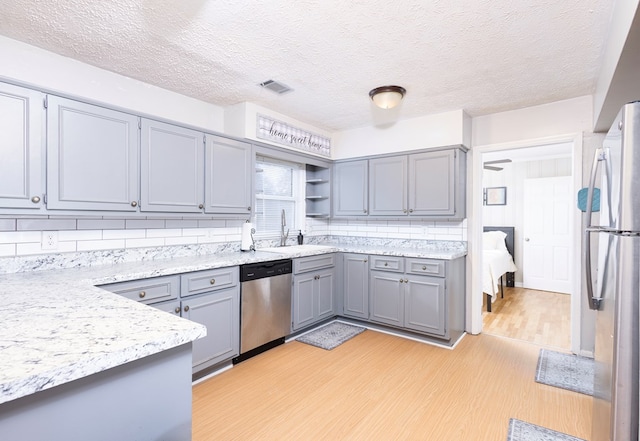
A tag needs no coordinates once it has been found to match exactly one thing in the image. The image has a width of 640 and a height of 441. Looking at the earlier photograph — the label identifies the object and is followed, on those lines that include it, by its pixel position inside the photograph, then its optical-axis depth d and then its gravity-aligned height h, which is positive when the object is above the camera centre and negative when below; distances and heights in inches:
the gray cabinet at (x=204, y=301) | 88.2 -24.8
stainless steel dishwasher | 113.7 -32.0
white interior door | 214.7 -9.9
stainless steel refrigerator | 47.1 -8.2
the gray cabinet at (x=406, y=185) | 136.7 +14.9
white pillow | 228.5 -14.5
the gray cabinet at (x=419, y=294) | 127.8 -30.6
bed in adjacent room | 175.5 -22.5
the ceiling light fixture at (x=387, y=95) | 111.4 +41.8
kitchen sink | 136.9 -13.8
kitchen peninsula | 30.3 -14.8
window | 153.4 +10.9
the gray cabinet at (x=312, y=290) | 134.3 -31.1
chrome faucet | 160.6 -8.0
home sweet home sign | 132.5 +35.9
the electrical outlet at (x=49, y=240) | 90.0 -6.7
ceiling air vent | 109.9 +44.5
